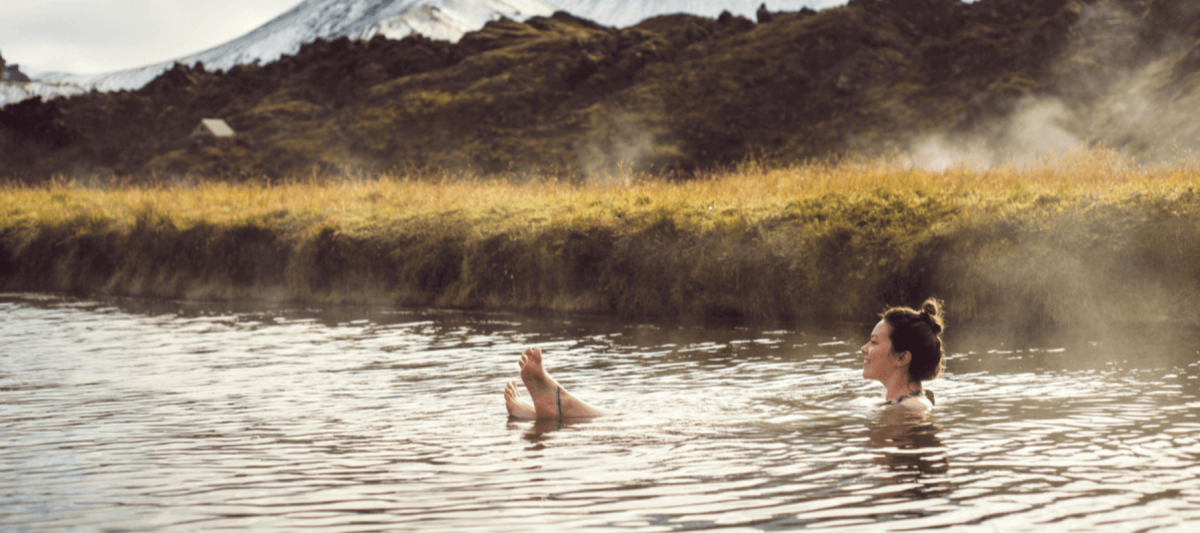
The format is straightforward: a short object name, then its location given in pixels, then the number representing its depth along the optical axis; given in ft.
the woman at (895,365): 26.30
